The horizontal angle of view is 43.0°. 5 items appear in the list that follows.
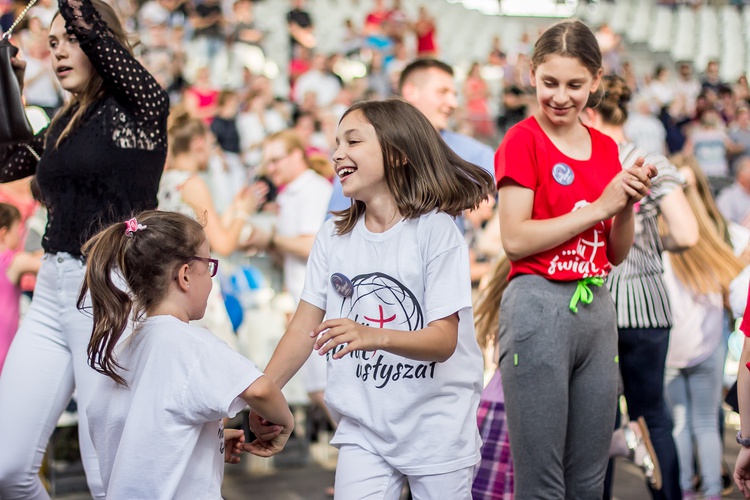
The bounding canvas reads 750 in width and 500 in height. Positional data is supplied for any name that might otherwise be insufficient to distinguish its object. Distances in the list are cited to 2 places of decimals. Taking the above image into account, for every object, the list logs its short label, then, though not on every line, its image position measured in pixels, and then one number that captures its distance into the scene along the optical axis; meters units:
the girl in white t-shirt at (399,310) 2.46
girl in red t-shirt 2.77
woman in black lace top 2.89
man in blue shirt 4.15
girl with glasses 2.29
